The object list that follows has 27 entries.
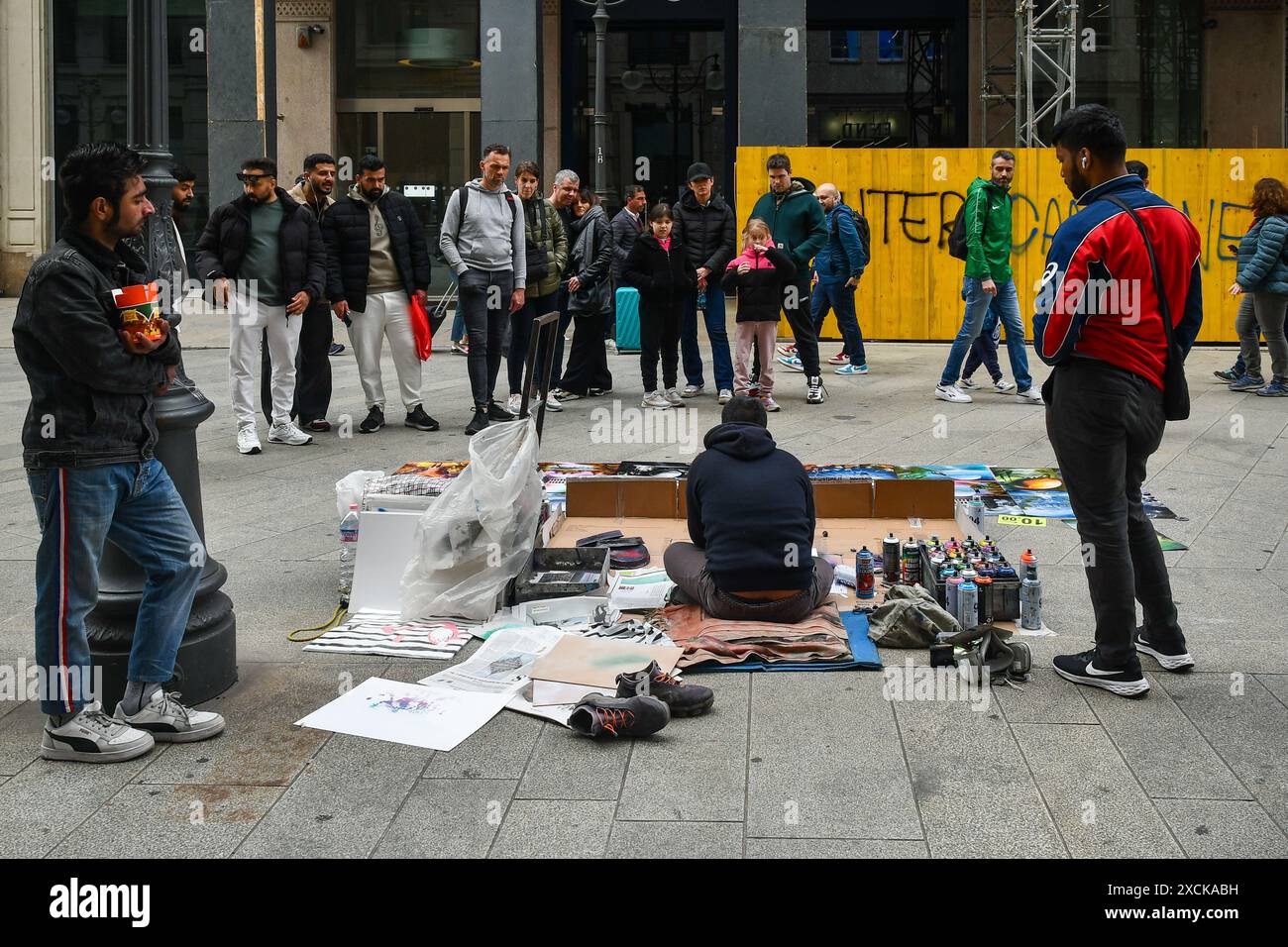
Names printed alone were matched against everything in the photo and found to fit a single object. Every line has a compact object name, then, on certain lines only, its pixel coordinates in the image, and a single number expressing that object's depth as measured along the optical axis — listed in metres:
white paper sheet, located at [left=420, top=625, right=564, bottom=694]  5.37
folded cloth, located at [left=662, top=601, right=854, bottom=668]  5.59
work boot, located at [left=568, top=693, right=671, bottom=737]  4.75
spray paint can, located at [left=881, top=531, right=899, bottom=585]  6.70
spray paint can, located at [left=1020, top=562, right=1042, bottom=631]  6.02
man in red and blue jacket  4.95
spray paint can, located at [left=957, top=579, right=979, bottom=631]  5.95
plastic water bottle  6.51
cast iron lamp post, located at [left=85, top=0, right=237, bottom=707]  4.98
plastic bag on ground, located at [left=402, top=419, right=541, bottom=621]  6.28
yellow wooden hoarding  16.86
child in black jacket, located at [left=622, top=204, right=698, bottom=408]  11.96
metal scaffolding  19.72
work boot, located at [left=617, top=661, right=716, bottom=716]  4.97
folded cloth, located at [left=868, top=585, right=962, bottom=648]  5.79
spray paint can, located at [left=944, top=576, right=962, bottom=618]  5.99
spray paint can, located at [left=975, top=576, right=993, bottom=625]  6.05
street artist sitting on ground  5.86
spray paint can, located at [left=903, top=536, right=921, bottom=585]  6.58
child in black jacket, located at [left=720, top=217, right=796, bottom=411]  11.59
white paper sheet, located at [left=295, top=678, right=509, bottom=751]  4.85
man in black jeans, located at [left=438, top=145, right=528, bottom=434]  10.72
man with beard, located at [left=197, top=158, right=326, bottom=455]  9.95
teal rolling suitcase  16.27
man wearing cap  11.97
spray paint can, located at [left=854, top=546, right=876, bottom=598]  6.55
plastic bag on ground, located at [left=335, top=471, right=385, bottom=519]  6.70
